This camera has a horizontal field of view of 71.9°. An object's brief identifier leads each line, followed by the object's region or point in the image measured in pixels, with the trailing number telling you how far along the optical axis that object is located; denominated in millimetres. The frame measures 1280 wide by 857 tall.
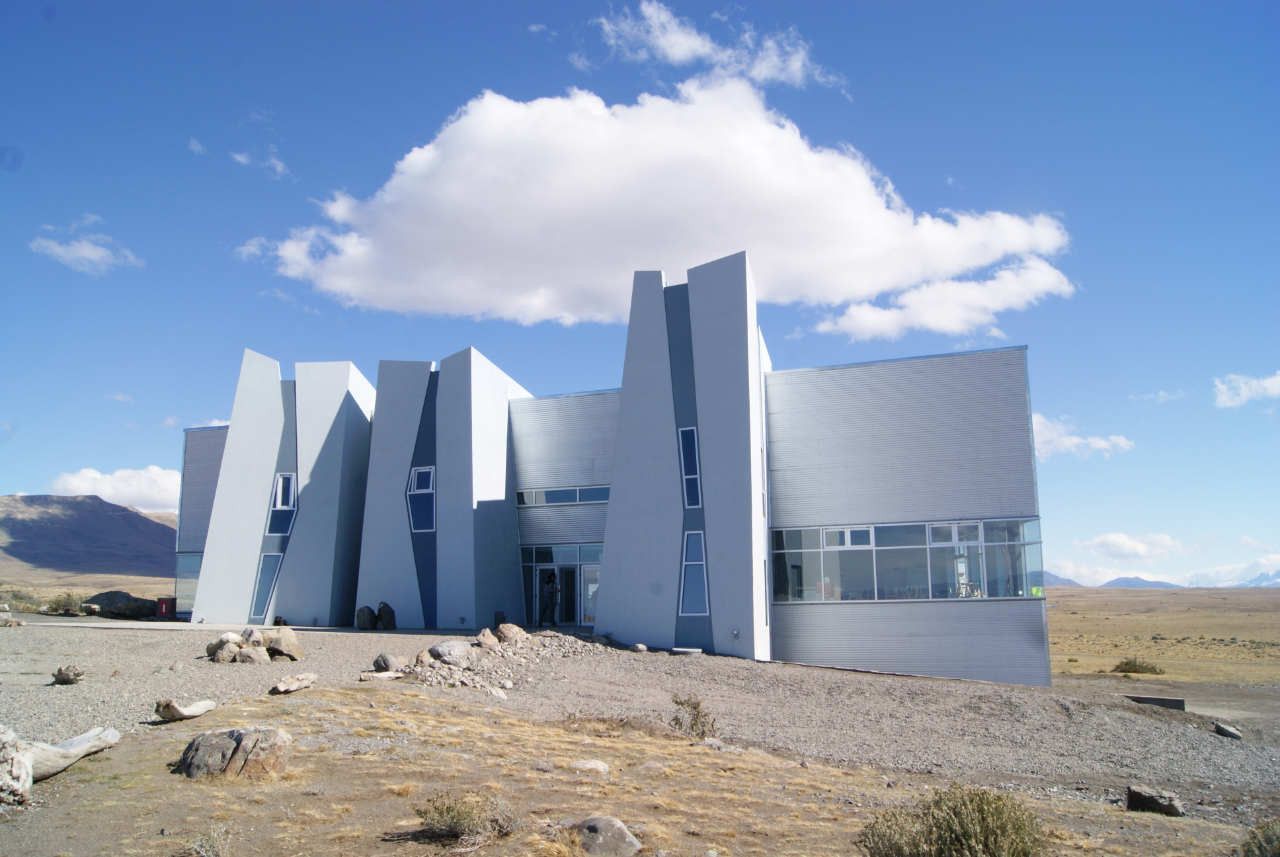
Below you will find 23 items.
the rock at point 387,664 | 17766
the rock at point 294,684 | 14102
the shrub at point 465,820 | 7969
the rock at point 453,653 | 18906
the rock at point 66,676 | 15109
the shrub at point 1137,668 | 32500
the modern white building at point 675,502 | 25141
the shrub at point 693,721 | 14898
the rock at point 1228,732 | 18500
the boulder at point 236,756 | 9305
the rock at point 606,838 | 7836
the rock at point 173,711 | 11617
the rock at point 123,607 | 34406
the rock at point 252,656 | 18156
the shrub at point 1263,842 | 7195
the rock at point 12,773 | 8219
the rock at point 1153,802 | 11227
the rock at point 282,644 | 19062
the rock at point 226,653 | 18031
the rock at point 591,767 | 10859
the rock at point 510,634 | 22277
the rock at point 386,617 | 28562
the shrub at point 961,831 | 7250
